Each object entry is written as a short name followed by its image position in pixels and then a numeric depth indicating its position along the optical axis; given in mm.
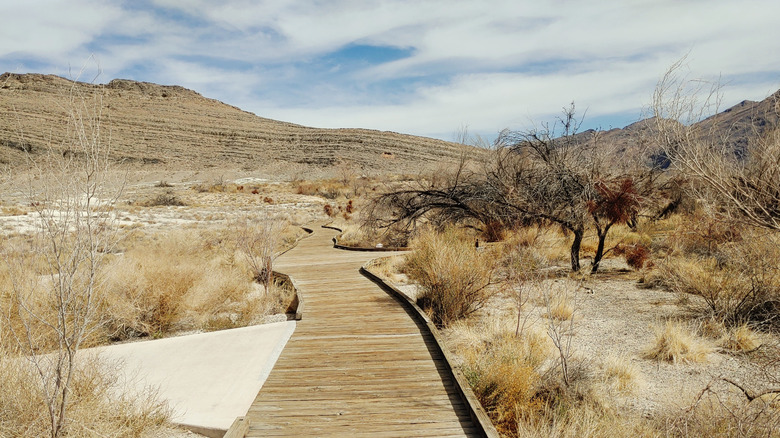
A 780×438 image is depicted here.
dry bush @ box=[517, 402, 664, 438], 3965
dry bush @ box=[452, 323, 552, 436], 4637
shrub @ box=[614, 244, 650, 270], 11442
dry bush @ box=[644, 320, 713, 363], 6293
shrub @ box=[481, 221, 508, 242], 13836
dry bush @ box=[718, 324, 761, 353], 6637
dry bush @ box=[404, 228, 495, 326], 7746
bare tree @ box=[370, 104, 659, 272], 10758
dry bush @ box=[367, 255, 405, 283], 11164
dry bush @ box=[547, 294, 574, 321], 8031
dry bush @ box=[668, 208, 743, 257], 10652
